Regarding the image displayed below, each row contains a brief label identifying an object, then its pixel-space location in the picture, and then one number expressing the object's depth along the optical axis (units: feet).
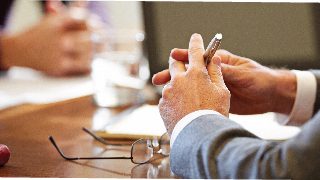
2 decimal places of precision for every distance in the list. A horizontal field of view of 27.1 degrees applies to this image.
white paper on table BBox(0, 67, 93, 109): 5.22
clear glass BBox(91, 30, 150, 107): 5.17
